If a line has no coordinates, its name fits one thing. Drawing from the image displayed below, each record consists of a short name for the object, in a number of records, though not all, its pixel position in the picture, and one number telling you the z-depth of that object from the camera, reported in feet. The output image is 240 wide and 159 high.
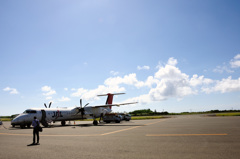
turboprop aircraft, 84.84
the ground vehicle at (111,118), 124.26
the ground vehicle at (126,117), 151.02
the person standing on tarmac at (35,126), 38.06
